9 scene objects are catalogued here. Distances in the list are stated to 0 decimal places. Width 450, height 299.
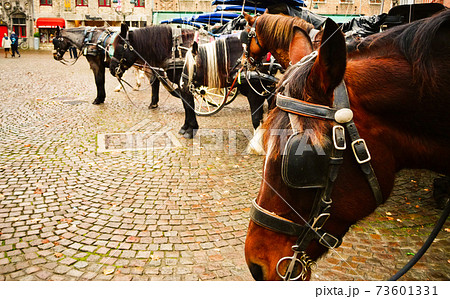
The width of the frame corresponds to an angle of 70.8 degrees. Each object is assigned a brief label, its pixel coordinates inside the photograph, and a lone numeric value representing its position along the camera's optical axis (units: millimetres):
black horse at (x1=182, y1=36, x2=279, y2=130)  6078
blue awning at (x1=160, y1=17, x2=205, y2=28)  15691
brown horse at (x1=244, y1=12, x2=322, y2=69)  4844
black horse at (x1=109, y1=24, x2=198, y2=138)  7135
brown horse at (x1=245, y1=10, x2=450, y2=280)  1225
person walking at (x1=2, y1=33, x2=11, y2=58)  26120
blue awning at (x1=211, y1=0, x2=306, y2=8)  7968
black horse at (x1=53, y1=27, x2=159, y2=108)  9500
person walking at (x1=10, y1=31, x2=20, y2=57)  26280
